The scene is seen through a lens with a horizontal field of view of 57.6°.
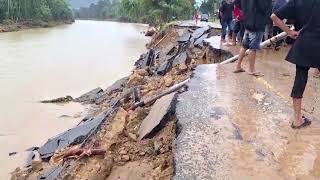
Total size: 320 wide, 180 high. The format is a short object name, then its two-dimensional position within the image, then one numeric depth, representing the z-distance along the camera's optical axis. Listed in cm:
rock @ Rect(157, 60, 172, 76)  838
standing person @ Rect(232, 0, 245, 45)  744
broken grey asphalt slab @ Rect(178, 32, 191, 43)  1228
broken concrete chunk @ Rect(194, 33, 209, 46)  992
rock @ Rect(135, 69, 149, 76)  884
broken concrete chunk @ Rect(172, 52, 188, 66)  822
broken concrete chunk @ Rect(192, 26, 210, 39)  1179
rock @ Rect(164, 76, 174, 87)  613
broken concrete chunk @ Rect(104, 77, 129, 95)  883
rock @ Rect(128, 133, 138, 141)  388
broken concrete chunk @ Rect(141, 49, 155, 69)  1186
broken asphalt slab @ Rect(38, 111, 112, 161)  472
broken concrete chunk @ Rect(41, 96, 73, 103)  884
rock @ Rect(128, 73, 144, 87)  812
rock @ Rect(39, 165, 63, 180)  358
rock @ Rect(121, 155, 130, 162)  343
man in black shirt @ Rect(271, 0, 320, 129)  302
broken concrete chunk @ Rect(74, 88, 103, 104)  881
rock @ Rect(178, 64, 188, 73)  686
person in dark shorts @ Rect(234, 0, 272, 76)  490
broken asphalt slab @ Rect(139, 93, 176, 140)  378
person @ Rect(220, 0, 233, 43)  809
